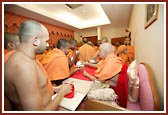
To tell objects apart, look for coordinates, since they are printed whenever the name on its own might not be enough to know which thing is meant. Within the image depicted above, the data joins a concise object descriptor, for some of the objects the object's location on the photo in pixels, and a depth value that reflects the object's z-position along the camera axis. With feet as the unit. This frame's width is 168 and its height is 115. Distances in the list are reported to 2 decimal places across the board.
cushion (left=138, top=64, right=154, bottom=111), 2.45
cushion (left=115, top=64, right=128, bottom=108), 3.44
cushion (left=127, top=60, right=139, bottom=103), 2.76
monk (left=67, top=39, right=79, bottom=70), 6.06
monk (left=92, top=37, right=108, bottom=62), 7.32
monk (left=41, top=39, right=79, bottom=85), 4.33
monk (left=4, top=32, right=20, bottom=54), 2.92
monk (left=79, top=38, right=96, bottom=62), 7.37
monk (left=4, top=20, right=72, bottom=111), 1.83
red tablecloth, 4.58
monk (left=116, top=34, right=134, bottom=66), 7.32
